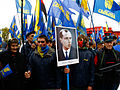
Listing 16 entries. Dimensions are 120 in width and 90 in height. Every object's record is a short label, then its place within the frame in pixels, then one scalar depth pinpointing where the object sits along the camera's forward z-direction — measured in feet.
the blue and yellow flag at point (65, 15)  17.79
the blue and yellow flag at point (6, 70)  9.42
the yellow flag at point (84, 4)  19.55
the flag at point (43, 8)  18.44
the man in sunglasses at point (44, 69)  9.11
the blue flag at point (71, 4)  18.59
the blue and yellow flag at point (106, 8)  16.51
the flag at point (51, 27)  22.56
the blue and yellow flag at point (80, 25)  17.45
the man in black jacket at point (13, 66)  10.08
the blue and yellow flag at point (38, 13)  16.38
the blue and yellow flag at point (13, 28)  33.02
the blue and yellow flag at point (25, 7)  22.44
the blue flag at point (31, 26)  23.08
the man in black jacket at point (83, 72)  9.91
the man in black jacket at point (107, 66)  10.64
